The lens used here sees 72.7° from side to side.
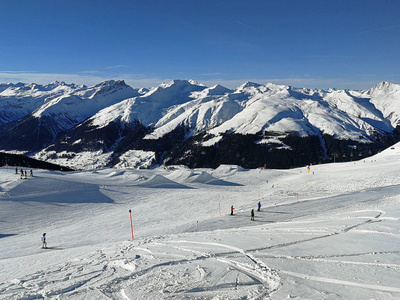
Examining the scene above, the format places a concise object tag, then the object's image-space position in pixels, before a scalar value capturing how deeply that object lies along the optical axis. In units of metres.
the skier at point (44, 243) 22.12
